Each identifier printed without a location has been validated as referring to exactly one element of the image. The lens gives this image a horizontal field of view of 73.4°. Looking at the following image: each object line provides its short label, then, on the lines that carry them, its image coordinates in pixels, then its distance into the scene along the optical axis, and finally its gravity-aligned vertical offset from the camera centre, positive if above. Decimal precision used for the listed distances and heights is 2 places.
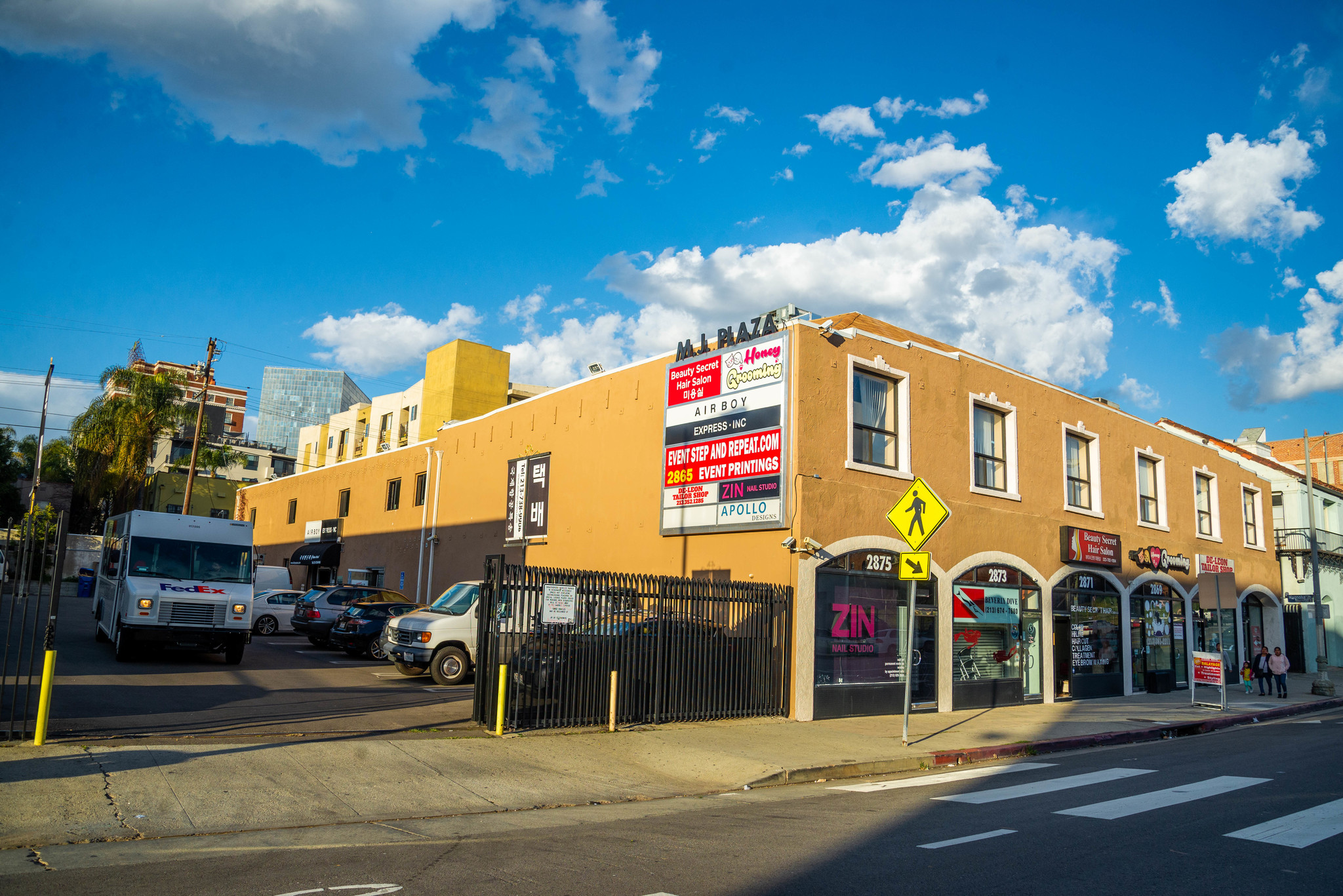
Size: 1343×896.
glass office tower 181.50 +31.02
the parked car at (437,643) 16.45 -1.04
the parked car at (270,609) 26.98 -0.87
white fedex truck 16.06 -0.14
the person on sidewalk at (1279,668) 23.44 -1.34
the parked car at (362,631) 20.88 -1.09
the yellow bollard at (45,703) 8.91 -1.29
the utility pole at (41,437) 39.47 +6.07
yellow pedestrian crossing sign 12.37 +1.23
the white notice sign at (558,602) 12.36 -0.17
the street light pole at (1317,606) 28.84 +0.39
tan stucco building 16.12 +1.99
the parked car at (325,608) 23.30 -0.67
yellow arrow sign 12.54 +0.51
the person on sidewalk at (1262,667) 24.39 -1.37
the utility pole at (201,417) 35.69 +6.78
